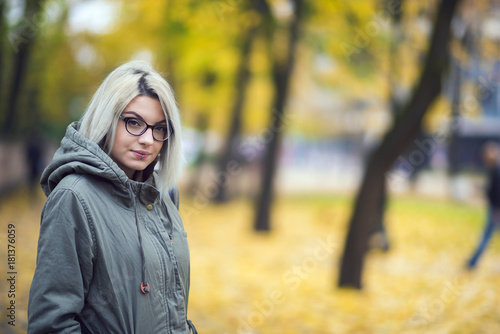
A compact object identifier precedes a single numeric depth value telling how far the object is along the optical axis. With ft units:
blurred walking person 25.62
